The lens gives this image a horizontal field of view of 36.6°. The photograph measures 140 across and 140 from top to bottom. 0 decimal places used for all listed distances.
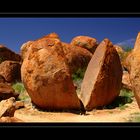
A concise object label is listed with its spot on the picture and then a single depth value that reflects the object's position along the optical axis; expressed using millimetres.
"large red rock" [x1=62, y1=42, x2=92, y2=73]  6251
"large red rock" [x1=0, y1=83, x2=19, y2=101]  4852
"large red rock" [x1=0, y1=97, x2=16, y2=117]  3656
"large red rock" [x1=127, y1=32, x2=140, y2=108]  2948
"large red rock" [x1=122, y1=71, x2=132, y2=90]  5581
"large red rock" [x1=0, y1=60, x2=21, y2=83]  6251
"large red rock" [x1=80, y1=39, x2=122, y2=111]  4606
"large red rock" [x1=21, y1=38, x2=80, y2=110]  4311
